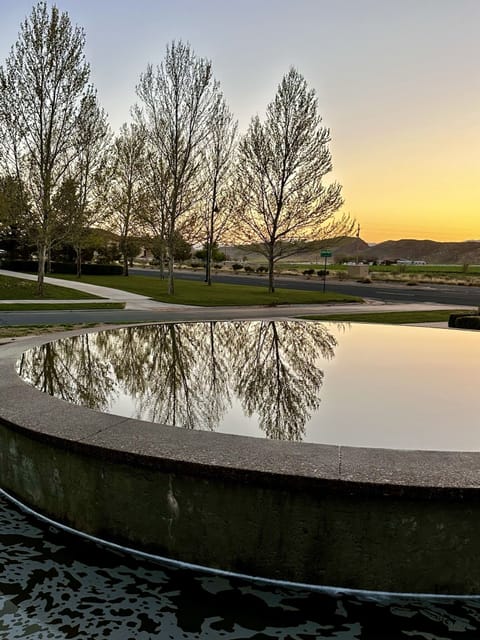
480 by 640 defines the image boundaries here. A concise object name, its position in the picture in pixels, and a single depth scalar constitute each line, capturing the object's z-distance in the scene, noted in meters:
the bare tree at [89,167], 22.90
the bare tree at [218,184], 33.61
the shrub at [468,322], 13.99
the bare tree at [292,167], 28.00
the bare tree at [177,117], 26.02
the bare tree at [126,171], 39.59
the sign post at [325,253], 29.41
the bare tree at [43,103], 21.45
